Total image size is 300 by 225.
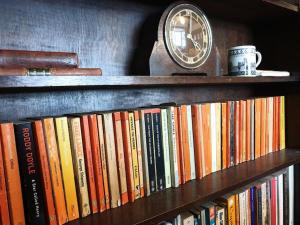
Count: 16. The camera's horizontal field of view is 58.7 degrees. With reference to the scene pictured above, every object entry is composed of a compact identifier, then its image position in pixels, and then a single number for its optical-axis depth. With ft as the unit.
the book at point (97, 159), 1.99
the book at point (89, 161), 1.97
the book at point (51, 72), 1.61
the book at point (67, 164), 1.88
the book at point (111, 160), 2.06
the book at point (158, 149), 2.31
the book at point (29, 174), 1.74
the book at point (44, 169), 1.78
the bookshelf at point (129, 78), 2.09
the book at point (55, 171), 1.82
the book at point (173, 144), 2.39
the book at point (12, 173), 1.67
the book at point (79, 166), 1.93
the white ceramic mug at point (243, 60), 2.74
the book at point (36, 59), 1.75
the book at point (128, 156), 2.14
